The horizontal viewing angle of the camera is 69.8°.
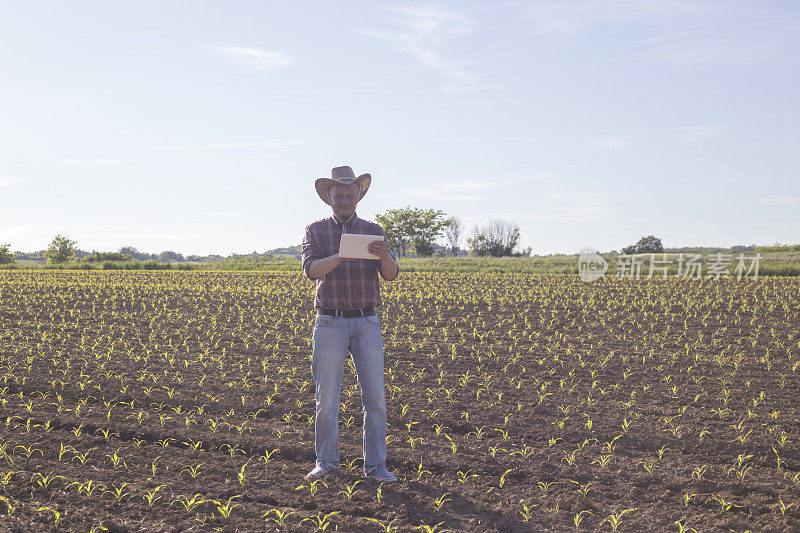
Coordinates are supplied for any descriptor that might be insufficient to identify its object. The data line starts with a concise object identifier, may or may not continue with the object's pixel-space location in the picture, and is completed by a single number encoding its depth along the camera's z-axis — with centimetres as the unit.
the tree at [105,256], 4709
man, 409
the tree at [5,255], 5119
